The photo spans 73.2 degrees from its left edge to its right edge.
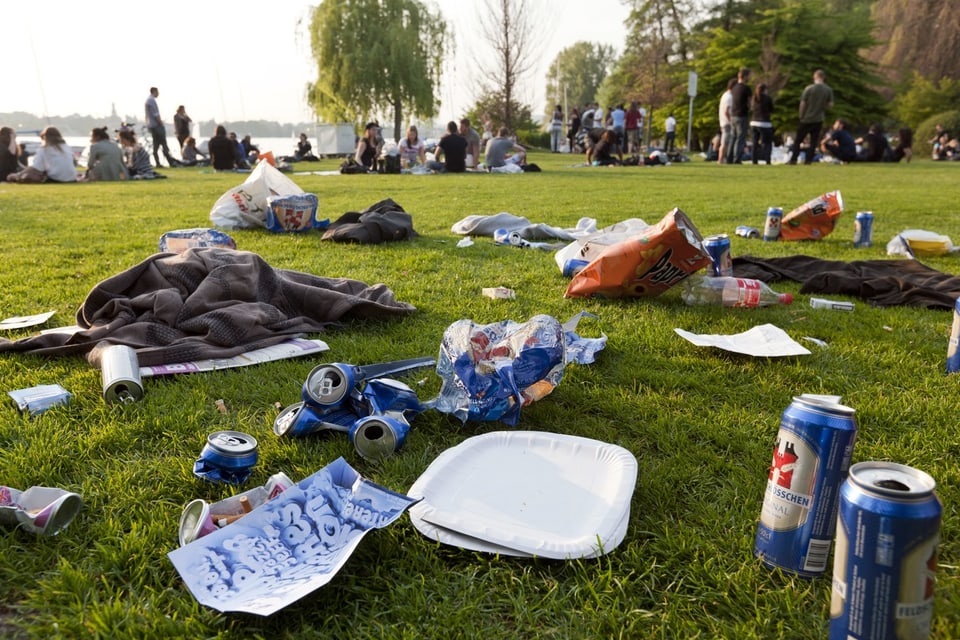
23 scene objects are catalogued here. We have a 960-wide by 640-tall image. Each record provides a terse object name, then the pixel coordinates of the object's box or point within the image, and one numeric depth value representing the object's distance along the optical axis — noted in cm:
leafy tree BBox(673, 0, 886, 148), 2777
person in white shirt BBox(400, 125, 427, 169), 1761
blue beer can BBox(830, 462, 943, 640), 104
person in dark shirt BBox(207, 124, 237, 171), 1638
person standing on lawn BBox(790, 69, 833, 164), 1437
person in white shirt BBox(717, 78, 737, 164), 1496
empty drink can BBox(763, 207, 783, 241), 549
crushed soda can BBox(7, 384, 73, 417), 217
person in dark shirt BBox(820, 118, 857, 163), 1803
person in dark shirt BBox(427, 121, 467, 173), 1504
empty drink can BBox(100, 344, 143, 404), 225
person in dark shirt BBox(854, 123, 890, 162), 1909
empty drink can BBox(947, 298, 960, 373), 253
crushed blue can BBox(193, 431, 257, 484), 171
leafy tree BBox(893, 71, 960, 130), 2888
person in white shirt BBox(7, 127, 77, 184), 1265
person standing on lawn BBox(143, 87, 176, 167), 1644
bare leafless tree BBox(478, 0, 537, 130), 2714
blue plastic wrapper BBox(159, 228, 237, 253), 402
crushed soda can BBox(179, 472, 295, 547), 148
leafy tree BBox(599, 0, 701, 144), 3064
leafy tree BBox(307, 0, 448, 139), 2689
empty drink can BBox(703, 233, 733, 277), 373
